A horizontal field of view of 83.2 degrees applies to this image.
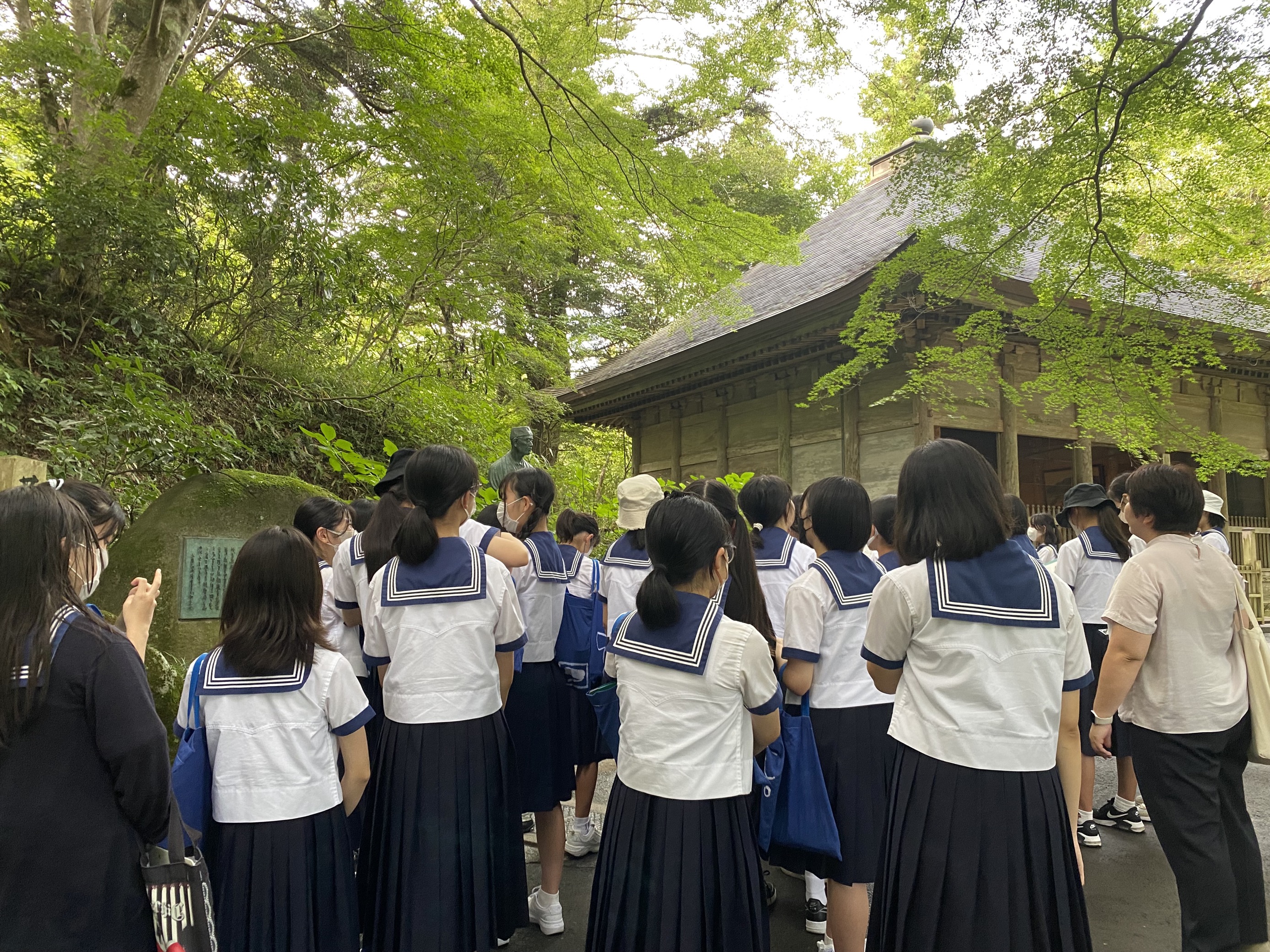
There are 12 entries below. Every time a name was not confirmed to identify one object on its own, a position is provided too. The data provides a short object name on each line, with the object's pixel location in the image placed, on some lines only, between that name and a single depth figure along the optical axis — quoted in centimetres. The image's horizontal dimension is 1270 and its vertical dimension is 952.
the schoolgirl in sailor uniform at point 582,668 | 375
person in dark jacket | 161
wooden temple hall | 888
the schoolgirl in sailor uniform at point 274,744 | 218
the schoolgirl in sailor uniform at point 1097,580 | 438
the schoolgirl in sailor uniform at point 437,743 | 260
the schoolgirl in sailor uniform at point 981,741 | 196
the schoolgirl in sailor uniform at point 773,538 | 354
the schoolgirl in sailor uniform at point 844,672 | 278
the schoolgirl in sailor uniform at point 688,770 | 216
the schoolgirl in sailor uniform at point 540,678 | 340
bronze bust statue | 431
